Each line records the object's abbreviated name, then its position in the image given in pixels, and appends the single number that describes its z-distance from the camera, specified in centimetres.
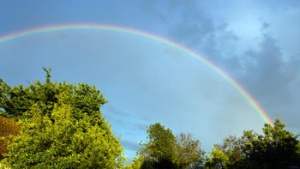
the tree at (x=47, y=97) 3310
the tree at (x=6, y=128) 2617
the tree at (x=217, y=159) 4188
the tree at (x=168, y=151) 5319
